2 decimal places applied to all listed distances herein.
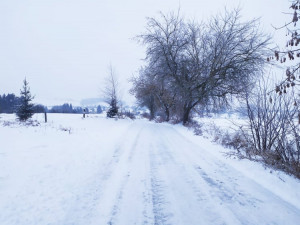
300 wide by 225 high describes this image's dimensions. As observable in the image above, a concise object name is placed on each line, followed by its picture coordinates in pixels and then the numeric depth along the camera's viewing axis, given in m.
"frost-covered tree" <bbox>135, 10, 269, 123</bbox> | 15.14
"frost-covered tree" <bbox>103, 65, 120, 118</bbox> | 28.78
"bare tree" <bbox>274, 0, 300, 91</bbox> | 2.54
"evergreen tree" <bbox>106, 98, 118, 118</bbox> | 28.72
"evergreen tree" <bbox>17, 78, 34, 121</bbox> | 18.72
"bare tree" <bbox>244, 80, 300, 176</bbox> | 4.68
